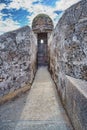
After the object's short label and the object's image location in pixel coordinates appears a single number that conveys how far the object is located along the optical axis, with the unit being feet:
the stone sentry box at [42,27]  21.71
